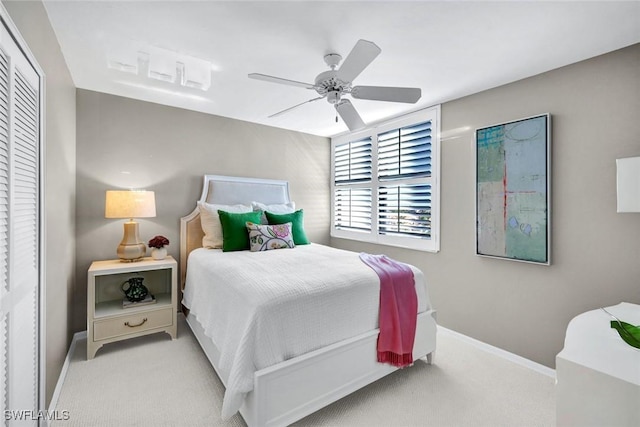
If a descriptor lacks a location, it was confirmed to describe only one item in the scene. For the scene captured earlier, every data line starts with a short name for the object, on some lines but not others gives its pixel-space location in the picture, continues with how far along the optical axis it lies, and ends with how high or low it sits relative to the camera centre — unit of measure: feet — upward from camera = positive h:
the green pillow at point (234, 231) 9.96 -0.59
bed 5.19 -2.50
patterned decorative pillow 9.98 -0.80
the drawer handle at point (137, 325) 8.56 -3.24
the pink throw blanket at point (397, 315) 6.86 -2.40
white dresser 3.41 -2.04
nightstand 8.13 -2.82
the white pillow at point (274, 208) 11.70 +0.26
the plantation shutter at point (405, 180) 10.87 +1.35
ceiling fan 5.95 +2.92
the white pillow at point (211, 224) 10.43 -0.37
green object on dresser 3.95 -1.61
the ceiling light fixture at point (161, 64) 7.00 +3.80
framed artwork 7.75 +0.70
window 10.71 +1.33
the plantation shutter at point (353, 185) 13.42 +1.41
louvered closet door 3.72 -0.28
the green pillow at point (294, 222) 11.28 -0.30
